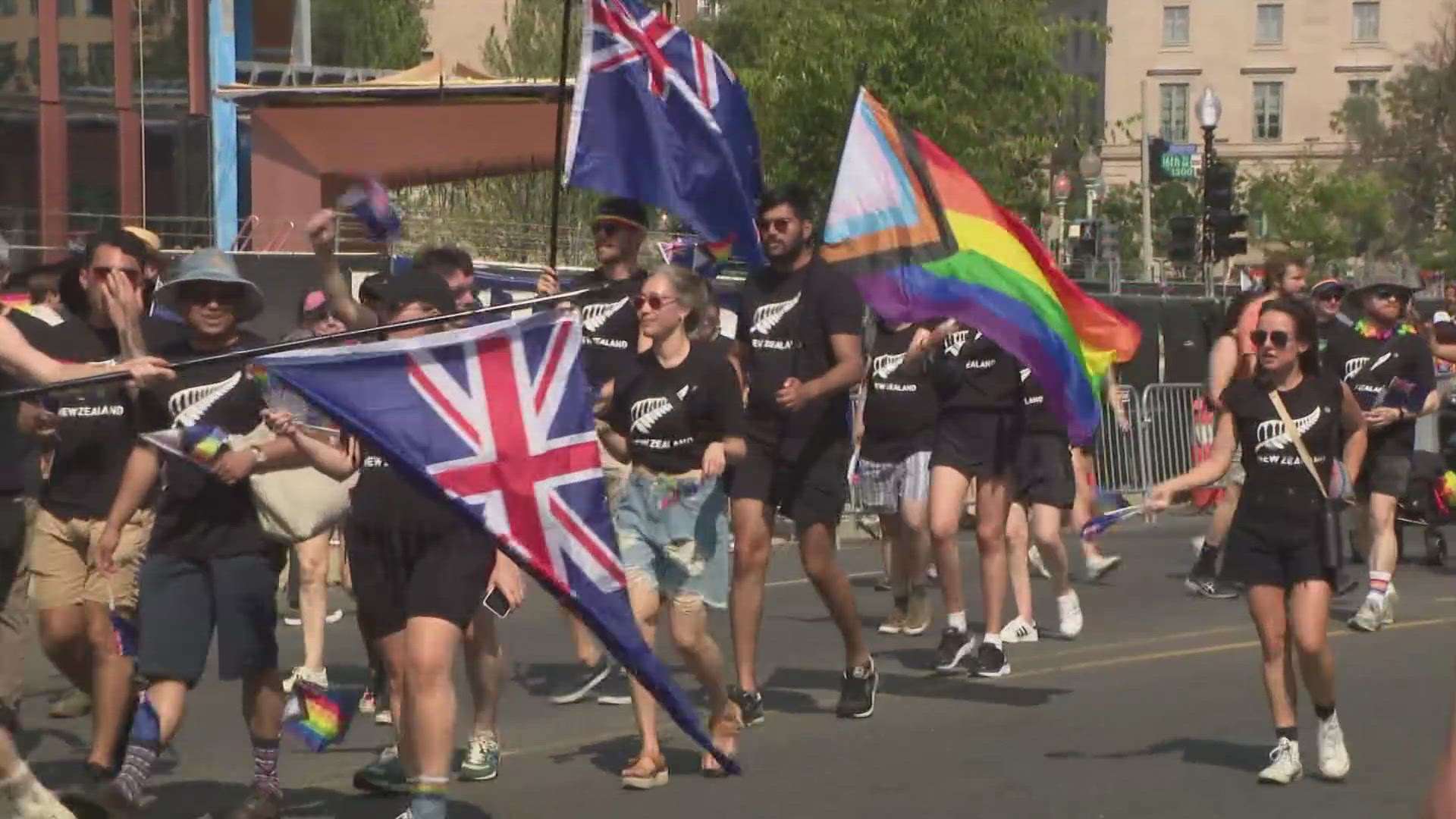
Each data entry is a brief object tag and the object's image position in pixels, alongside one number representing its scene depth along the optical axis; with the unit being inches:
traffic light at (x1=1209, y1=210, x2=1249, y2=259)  1035.9
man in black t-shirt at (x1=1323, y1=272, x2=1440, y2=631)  532.4
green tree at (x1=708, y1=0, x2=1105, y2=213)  1127.0
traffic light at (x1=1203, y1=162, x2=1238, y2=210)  1051.3
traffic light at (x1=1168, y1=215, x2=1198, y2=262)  1098.1
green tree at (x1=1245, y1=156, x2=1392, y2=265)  2226.9
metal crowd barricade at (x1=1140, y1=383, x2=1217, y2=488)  840.3
